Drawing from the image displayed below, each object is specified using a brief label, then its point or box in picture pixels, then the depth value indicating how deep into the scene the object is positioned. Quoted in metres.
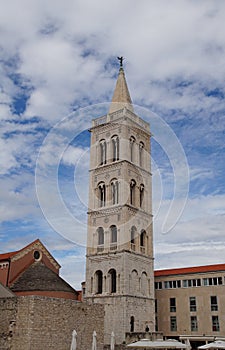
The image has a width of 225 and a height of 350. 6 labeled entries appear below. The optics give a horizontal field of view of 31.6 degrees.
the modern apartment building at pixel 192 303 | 52.22
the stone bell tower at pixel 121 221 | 47.81
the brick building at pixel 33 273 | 39.94
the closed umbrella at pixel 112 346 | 34.95
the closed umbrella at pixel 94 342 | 31.80
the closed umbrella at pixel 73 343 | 29.35
